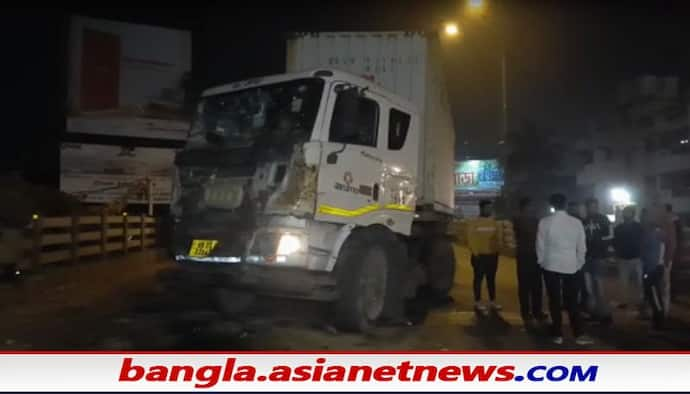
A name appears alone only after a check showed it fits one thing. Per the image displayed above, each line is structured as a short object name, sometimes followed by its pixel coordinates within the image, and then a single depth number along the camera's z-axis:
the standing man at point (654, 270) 6.79
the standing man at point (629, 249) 7.26
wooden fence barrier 8.83
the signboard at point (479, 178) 36.28
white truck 5.29
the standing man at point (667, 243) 7.00
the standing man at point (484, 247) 7.72
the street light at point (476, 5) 10.93
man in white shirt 5.87
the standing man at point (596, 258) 6.91
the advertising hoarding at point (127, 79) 19.66
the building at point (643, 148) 29.36
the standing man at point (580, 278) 6.72
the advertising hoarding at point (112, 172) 19.75
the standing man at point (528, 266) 6.91
